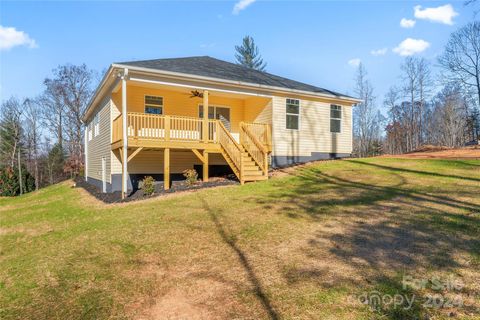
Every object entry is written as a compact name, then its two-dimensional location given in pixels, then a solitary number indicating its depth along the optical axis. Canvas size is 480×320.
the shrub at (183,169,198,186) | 12.54
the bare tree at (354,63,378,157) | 42.78
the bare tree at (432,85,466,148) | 45.44
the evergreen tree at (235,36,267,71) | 47.00
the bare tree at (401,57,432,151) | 40.41
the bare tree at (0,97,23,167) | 33.64
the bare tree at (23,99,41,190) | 37.00
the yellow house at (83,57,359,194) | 12.37
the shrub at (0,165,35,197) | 26.52
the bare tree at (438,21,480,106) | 32.53
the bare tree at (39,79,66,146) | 34.78
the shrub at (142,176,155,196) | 11.42
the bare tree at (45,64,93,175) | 34.47
